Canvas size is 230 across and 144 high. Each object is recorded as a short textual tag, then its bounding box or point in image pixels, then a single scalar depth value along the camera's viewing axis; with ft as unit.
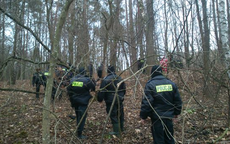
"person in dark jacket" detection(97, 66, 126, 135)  15.31
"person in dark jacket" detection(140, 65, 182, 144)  10.70
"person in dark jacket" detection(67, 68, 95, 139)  14.78
